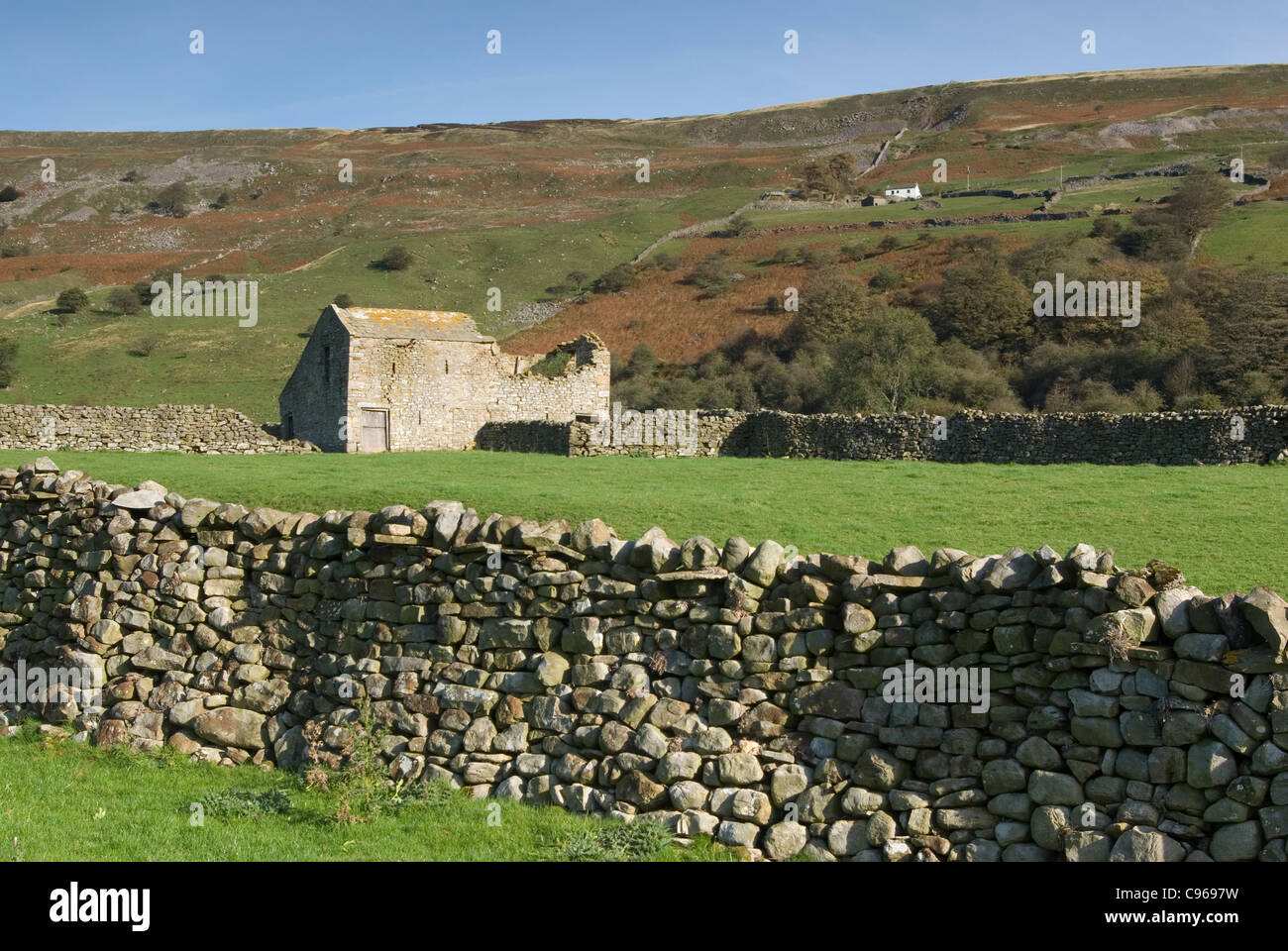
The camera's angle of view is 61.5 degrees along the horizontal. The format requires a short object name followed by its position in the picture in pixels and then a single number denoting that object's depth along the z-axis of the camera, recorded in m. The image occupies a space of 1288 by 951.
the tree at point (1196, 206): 73.88
